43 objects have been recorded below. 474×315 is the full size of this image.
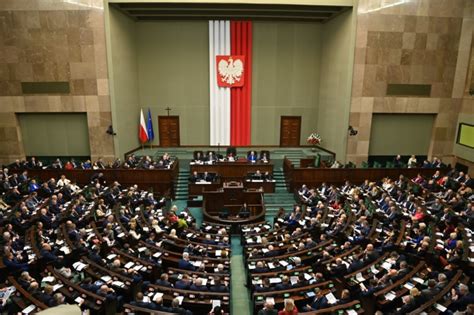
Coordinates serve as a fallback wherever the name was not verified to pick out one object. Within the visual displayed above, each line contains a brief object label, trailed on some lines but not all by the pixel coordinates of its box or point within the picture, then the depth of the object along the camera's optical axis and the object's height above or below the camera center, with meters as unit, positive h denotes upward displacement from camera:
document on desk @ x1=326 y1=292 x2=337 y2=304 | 6.57 -4.06
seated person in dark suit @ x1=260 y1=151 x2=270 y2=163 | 16.58 -3.46
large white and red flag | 19.59 +0.30
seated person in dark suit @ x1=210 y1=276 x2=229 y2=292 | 7.14 -4.22
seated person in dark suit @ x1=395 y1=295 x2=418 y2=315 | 6.19 -3.90
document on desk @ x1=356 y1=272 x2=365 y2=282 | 7.34 -4.07
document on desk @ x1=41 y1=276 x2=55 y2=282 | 7.15 -4.06
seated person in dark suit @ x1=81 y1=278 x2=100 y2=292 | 6.82 -4.04
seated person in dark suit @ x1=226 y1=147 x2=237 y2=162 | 16.86 -3.41
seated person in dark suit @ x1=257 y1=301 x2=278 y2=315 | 5.63 -3.74
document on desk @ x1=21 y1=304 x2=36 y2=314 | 6.01 -3.98
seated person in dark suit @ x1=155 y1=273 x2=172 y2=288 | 7.26 -4.16
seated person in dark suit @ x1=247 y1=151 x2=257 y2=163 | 16.70 -3.45
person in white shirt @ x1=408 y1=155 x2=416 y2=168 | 16.20 -3.52
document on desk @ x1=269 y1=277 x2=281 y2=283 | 7.55 -4.25
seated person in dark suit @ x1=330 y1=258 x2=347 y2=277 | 7.62 -4.05
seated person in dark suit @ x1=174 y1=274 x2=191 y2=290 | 7.19 -4.15
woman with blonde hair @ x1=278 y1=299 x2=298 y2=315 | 4.80 -3.12
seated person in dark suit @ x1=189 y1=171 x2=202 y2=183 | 14.73 -3.96
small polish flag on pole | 19.64 -2.62
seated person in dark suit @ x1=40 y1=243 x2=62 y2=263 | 8.01 -4.01
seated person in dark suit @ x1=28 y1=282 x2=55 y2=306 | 6.32 -3.96
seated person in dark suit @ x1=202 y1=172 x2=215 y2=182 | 14.90 -3.95
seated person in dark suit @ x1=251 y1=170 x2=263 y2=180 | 15.30 -3.98
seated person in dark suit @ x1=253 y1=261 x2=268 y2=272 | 8.08 -4.27
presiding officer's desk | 15.63 -3.74
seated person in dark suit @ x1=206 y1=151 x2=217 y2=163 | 16.52 -3.48
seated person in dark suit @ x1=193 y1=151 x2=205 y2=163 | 16.68 -3.52
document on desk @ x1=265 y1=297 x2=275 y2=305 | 5.96 -3.76
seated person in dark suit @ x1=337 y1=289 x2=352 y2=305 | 6.51 -3.98
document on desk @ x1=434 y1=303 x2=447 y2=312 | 6.08 -3.89
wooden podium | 13.47 -4.50
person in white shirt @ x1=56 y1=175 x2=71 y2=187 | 13.89 -3.99
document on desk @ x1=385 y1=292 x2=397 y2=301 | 6.57 -4.00
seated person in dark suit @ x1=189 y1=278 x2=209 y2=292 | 7.15 -4.18
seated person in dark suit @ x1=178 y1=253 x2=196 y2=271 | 8.17 -4.25
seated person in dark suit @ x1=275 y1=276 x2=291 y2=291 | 7.15 -4.13
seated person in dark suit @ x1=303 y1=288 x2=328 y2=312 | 6.43 -4.10
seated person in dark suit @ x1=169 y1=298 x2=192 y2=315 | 6.18 -4.03
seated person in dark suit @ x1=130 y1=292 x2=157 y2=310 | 6.34 -4.04
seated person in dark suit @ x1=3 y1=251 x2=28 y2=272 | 7.65 -4.05
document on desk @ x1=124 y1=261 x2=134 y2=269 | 7.99 -4.20
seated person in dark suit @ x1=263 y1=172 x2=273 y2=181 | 15.41 -4.04
